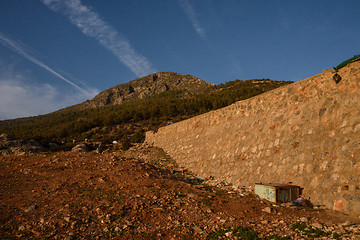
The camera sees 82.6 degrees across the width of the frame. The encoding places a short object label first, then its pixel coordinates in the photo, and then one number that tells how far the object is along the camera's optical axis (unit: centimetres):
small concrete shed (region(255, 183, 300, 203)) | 653
